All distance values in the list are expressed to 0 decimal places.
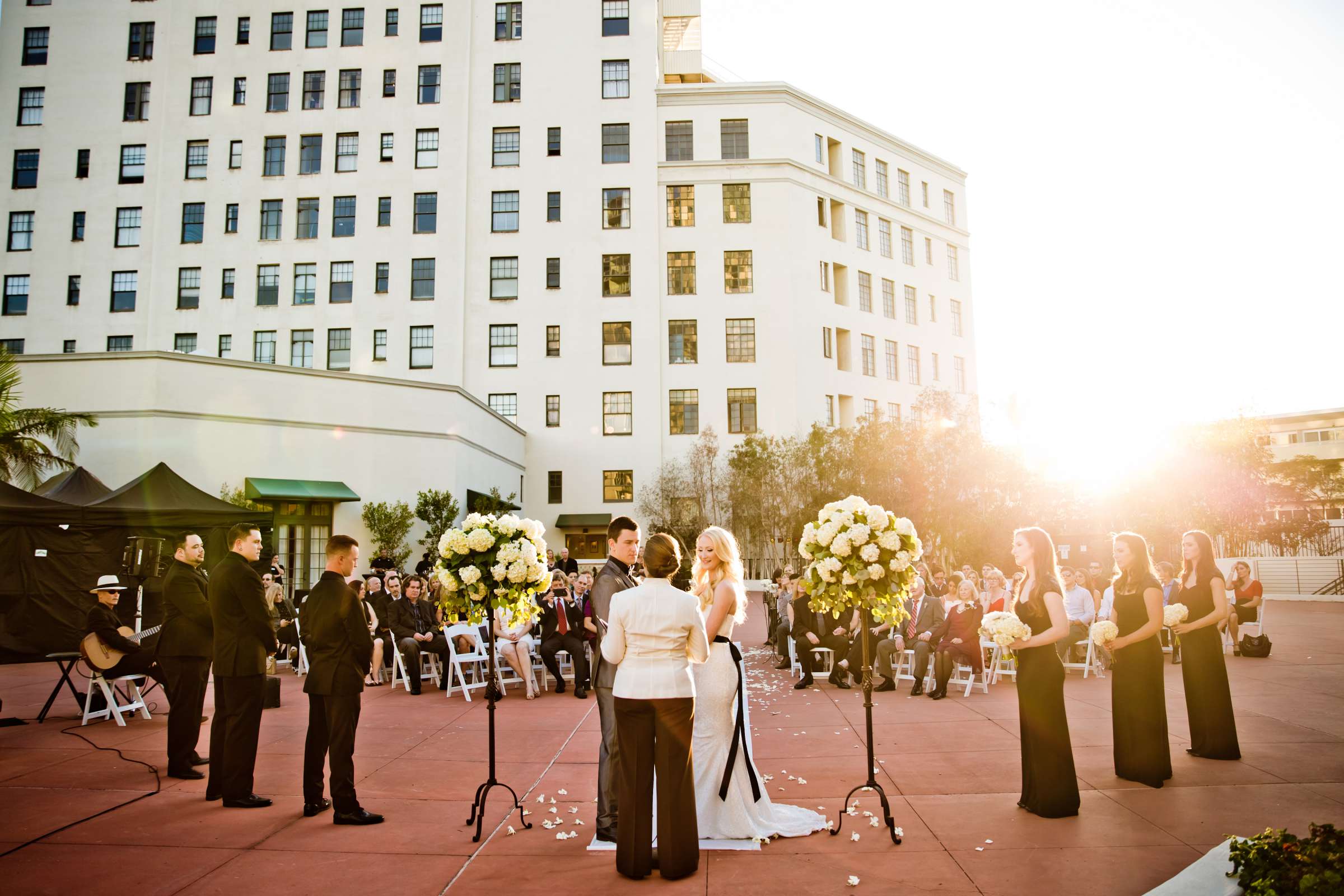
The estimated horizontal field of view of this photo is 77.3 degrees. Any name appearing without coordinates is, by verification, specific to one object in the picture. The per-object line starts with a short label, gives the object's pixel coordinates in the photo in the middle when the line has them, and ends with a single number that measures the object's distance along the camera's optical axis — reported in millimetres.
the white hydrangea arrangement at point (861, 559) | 6188
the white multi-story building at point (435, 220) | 41438
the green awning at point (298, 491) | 24297
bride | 5727
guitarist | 9539
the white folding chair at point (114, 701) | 9844
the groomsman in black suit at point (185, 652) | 7543
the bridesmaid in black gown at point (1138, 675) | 6812
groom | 5719
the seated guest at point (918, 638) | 12055
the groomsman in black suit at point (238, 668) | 6598
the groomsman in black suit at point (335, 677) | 6195
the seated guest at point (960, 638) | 11570
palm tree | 19625
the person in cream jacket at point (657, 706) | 4930
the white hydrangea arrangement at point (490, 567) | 6547
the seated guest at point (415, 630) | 12922
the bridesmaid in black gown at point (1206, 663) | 7570
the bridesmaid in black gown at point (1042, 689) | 6043
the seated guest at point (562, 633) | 12617
